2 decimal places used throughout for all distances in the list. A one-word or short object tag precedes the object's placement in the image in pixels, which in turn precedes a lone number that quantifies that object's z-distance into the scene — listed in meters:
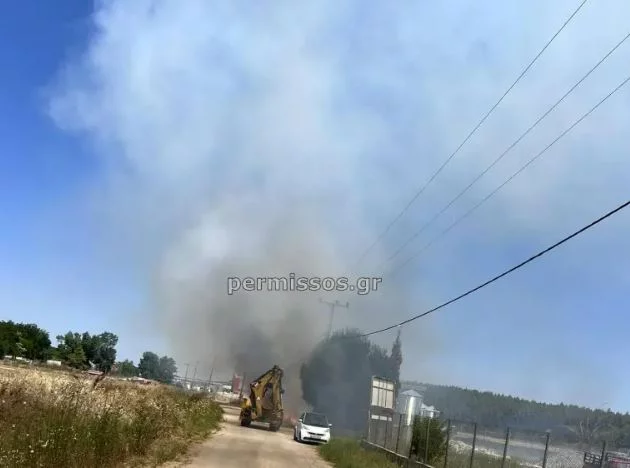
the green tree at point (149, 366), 94.26
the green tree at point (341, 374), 49.53
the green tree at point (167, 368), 93.94
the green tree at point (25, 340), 78.94
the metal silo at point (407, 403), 32.94
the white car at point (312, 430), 26.94
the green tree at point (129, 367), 82.45
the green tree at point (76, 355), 64.61
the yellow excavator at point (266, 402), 32.22
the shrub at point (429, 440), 17.34
